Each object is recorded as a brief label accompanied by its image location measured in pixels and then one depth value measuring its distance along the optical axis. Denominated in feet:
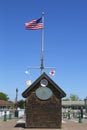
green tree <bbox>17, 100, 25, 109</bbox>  137.25
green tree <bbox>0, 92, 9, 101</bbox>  225.92
